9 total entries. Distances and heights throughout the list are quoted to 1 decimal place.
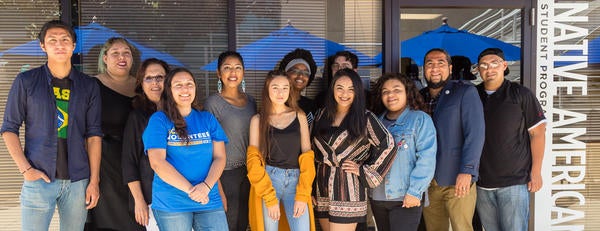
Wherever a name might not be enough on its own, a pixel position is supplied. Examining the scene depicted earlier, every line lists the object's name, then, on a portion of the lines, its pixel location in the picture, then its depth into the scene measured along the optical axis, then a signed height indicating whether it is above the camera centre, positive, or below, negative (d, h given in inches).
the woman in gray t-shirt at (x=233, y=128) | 131.3 -6.9
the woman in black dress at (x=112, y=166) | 129.0 -16.8
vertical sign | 172.7 -0.6
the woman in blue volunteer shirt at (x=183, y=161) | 108.5 -13.2
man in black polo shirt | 138.7 -13.2
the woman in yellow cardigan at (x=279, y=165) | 122.2 -15.8
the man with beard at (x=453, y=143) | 132.4 -11.2
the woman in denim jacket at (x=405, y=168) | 124.9 -16.8
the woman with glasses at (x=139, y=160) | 117.3 -13.6
